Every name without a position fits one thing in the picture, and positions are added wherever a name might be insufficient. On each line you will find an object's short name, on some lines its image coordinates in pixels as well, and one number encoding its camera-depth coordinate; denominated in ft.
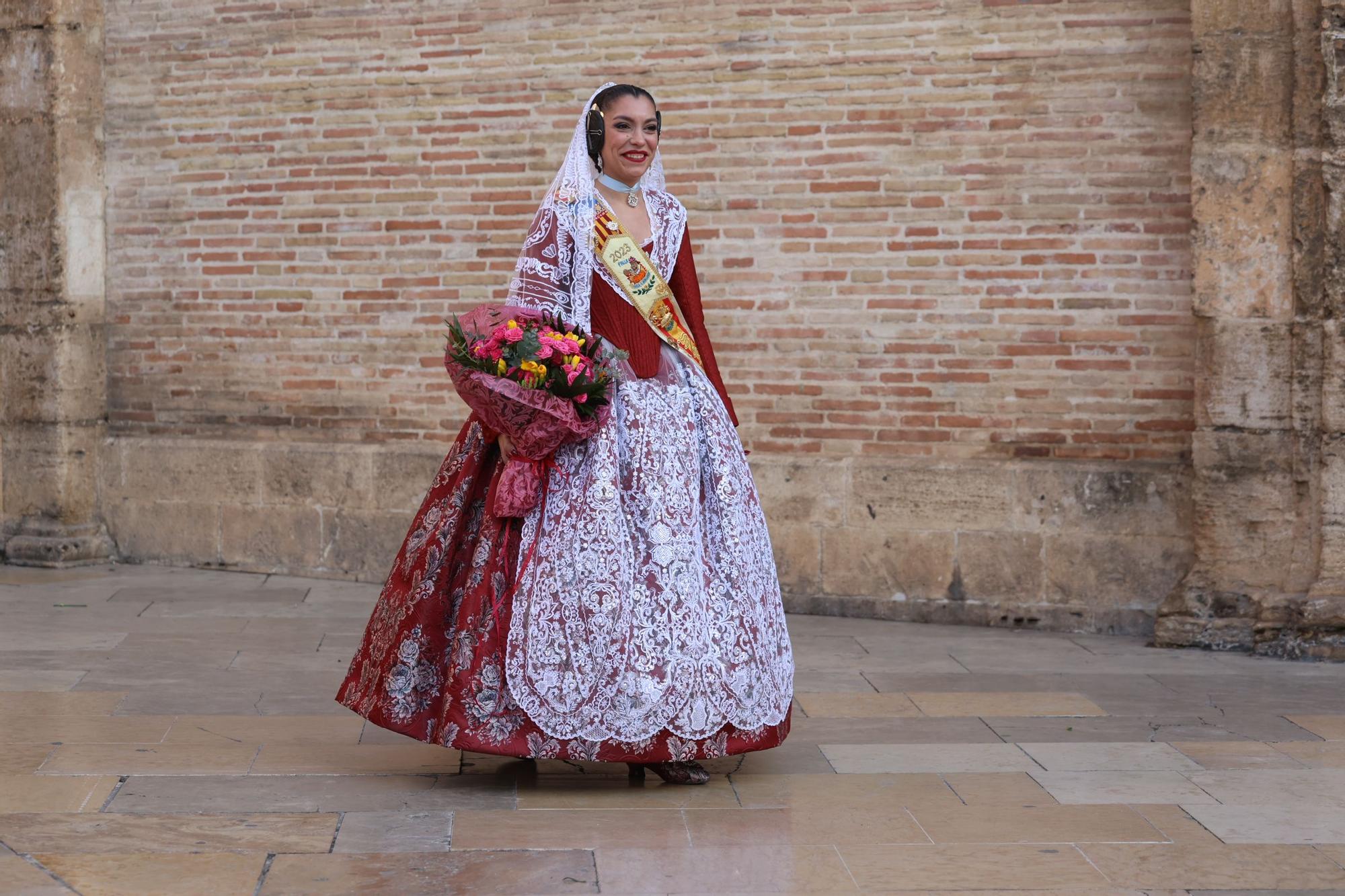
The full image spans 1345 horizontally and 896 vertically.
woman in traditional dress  13.91
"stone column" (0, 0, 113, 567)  28.66
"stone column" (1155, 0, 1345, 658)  21.74
